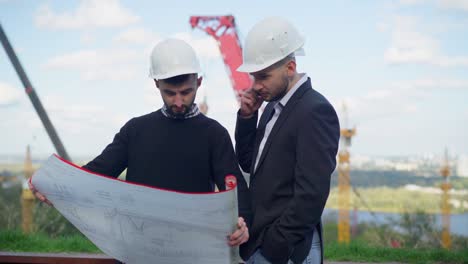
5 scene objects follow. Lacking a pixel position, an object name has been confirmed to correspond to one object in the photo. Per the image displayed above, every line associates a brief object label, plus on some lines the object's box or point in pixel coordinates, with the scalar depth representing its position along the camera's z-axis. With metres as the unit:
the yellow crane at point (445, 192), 34.69
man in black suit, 2.28
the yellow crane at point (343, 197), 41.76
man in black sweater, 2.47
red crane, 27.34
